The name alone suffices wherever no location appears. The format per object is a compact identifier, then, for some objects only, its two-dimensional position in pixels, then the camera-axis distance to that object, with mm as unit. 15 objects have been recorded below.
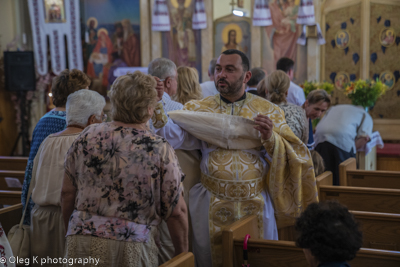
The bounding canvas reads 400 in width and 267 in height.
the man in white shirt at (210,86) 4774
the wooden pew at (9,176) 4207
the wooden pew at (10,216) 2983
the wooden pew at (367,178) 3936
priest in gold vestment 2586
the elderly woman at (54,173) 2488
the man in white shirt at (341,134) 5355
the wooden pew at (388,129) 8609
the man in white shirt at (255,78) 4777
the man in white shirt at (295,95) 5004
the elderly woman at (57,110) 2859
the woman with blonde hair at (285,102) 3279
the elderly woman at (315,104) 3895
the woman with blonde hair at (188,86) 3525
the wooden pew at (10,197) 3584
